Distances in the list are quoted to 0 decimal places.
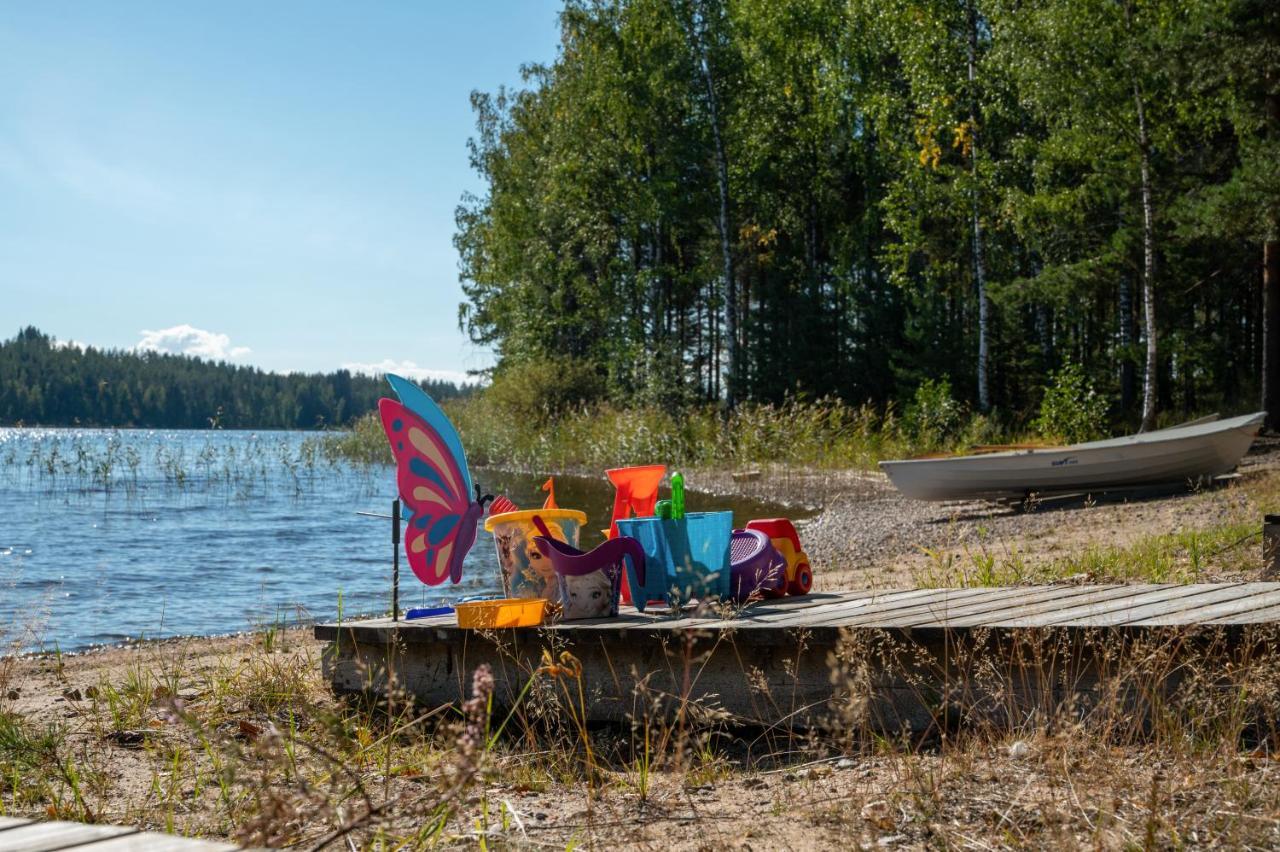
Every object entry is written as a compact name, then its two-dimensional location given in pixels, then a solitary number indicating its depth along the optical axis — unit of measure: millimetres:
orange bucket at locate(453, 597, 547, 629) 4375
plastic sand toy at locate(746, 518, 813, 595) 5175
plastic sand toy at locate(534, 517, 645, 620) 4500
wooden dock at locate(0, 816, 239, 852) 1735
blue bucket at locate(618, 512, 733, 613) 4586
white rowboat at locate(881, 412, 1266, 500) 12680
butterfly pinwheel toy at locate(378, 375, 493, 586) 4738
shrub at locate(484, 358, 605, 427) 29594
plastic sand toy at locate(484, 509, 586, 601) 4727
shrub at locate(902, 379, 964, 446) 21672
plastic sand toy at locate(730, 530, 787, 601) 4977
